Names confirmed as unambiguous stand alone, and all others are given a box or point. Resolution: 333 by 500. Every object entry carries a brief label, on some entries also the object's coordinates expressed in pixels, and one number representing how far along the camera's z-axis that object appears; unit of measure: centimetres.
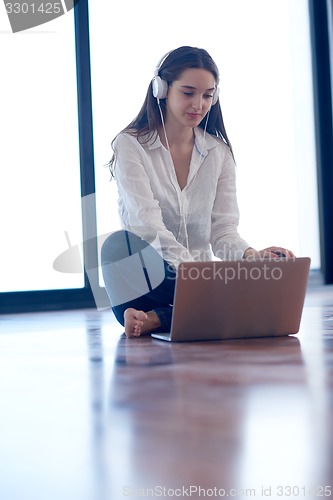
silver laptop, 354
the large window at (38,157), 681
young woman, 408
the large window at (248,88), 725
